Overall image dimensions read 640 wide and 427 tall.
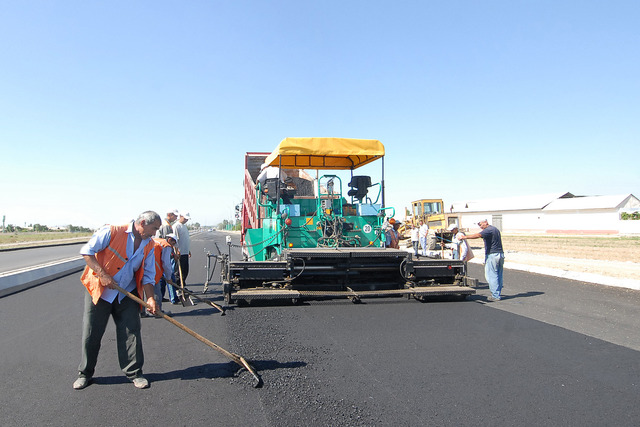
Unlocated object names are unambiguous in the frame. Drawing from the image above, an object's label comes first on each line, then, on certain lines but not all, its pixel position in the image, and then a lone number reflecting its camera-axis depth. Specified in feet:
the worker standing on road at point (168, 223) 25.08
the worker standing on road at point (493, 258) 25.71
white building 133.39
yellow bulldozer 74.08
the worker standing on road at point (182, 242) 25.50
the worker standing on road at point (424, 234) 62.45
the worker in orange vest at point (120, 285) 11.87
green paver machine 23.26
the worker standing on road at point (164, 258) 20.47
